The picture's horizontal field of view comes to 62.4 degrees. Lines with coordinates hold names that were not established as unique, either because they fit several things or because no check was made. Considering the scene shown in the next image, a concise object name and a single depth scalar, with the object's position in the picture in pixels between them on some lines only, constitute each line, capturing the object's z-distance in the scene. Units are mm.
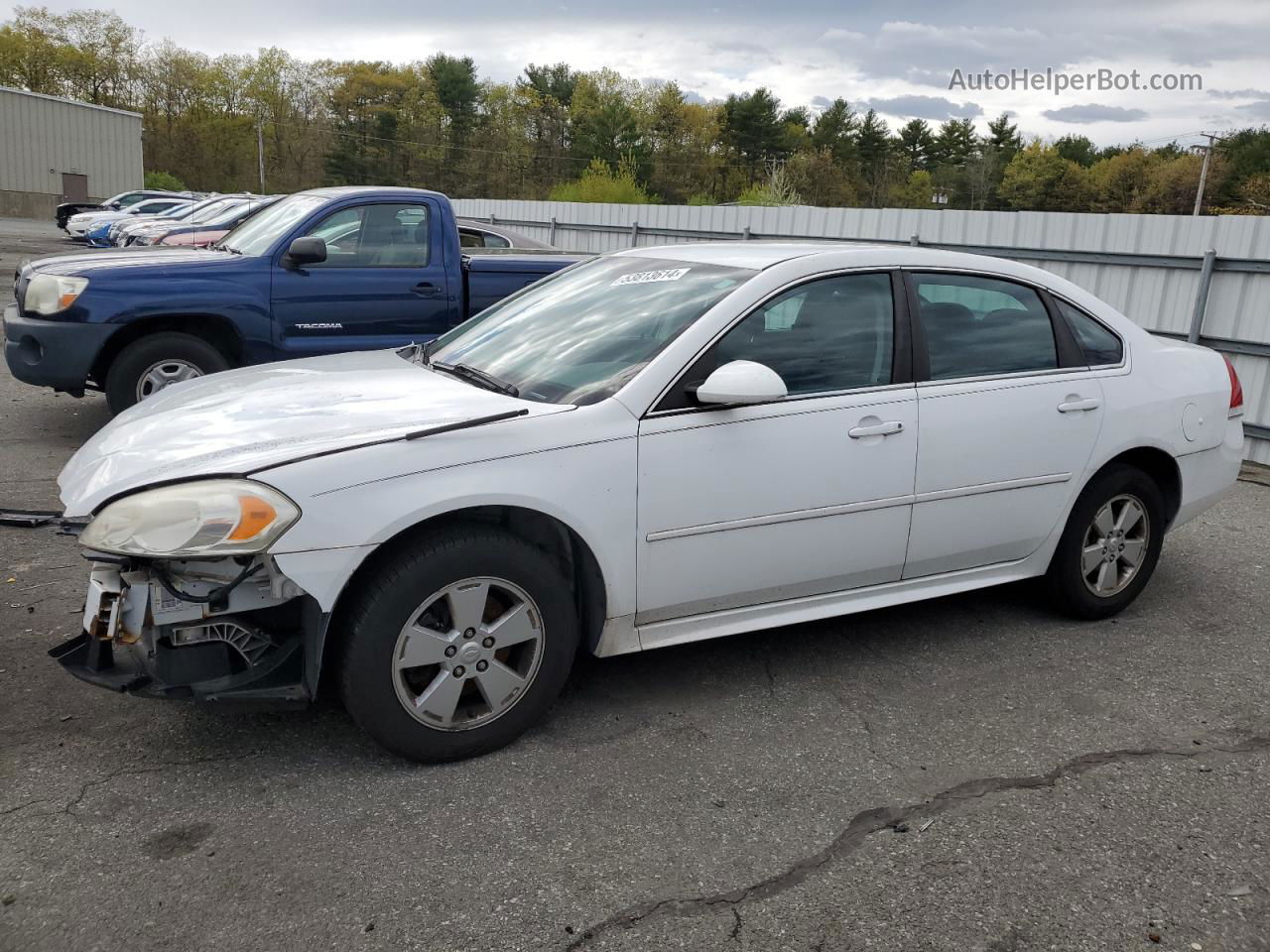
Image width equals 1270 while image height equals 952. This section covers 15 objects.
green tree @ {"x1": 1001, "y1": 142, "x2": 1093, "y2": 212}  84562
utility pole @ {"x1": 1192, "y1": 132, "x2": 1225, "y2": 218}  69000
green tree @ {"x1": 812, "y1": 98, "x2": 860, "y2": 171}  87375
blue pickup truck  6961
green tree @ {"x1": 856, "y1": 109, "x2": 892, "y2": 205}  88125
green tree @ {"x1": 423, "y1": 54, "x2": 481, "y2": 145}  84000
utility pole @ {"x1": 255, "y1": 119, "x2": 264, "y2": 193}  72531
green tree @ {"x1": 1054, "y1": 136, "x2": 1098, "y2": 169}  91062
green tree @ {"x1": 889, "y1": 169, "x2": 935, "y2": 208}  83875
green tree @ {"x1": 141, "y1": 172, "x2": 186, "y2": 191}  64750
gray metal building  52125
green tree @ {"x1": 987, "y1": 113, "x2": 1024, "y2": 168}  95188
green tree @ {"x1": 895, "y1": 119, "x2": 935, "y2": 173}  94438
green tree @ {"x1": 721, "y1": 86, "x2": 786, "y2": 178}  80500
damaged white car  3006
